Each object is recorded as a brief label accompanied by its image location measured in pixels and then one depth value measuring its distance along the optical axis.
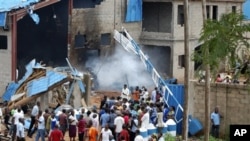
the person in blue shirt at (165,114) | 22.83
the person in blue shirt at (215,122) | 23.59
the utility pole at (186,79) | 21.06
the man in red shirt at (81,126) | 20.75
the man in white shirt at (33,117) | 22.19
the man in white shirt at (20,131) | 20.55
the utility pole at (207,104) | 21.38
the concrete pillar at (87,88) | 27.08
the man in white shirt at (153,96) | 26.31
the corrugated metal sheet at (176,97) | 25.08
